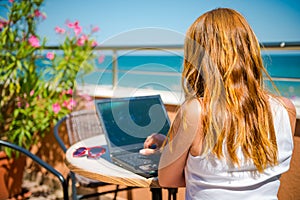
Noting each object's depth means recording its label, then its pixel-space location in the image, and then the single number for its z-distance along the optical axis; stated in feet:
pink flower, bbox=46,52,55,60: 10.89
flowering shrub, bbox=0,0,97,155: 10.47
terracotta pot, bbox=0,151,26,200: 9.92
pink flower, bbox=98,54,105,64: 4.94
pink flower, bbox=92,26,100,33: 11.27
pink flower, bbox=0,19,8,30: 11.13
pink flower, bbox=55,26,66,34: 11.21
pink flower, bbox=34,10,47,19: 11.92
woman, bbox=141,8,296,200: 3.27
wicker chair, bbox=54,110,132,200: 8.29
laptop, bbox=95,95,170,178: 4.05
